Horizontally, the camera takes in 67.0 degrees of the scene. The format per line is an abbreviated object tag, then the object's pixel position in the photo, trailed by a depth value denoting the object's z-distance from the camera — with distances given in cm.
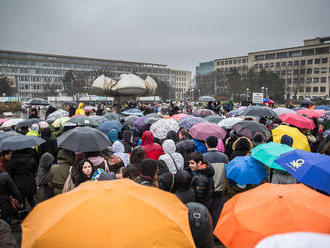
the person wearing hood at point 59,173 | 409
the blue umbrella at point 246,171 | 391
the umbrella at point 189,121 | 781
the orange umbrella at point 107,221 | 171
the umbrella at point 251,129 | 608
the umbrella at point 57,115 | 1009
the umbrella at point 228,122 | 764
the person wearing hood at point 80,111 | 1155
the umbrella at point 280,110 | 996
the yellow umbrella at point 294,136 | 586
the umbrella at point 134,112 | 1204
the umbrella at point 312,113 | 949
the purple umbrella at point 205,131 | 606
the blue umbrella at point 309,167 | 312
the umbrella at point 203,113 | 1144
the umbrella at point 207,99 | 1565
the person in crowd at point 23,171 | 461
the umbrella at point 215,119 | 913
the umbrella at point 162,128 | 681
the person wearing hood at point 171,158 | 442
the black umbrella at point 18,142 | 465
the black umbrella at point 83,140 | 450
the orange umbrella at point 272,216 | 199
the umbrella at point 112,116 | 1038
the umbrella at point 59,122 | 810
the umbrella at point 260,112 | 792
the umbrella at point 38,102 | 1535
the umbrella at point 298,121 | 709
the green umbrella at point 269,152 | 392
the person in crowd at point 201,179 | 365
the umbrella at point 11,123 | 819
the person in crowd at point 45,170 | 487
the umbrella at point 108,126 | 776
